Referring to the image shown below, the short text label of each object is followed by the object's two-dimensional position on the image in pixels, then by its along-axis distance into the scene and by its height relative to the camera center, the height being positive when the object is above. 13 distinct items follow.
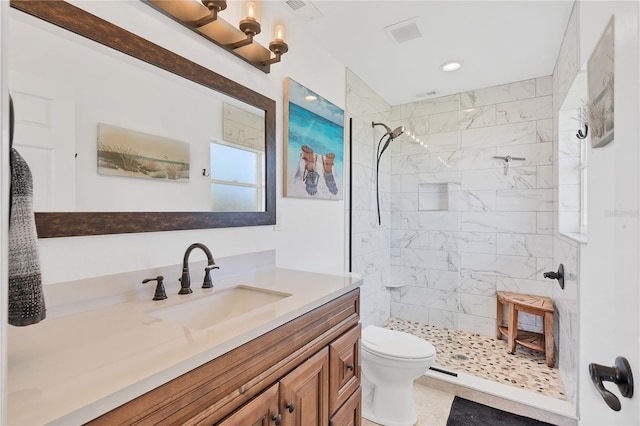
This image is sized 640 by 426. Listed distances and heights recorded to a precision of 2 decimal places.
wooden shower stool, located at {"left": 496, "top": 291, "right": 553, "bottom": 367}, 2.45 -0.96
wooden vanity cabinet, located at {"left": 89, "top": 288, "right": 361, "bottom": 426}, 0.65 -0.48
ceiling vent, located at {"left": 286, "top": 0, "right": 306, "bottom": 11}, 1.78 +1.24
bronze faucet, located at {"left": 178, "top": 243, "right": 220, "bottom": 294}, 1.19 -0.23
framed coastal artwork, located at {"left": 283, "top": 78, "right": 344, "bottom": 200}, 1.86 +0.46
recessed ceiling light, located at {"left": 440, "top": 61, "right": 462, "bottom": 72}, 2.55 +1.25
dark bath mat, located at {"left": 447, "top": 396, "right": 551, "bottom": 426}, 1.91 -1.34
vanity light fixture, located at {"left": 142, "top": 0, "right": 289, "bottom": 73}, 1.25 +0.84
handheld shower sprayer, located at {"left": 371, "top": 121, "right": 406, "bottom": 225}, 3.01 +0.74
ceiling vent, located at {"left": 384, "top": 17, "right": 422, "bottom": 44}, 2.00 +1.25
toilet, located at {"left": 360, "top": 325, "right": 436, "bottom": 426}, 1.81 -1.01
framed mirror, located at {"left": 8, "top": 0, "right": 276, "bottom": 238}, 0.91 +0.31
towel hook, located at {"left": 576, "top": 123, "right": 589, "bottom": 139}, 1.84 +0.48
